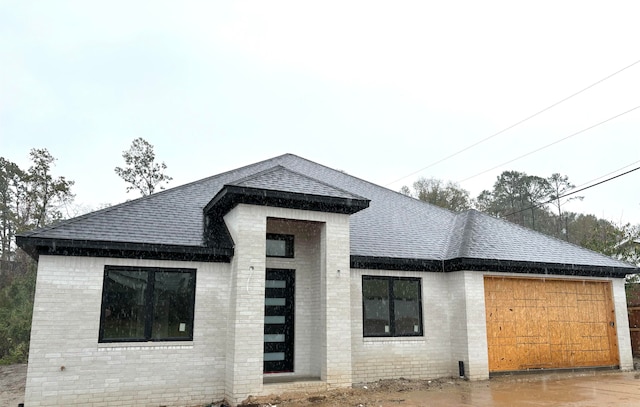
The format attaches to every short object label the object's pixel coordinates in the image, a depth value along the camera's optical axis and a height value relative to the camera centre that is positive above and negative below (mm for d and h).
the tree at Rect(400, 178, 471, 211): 41906 +9829
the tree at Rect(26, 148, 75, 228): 25266 +6141
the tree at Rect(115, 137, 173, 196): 30766 +8699
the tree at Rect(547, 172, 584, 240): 42281 +10380
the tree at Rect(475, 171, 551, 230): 44375 +10123
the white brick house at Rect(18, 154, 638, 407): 8992 -12
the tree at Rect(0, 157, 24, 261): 29422 +6368
